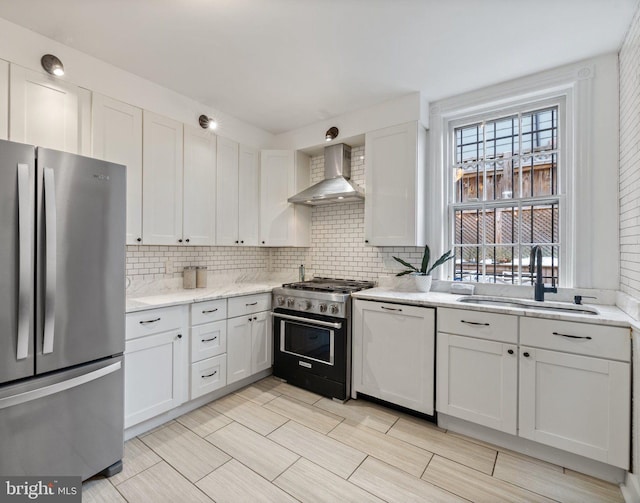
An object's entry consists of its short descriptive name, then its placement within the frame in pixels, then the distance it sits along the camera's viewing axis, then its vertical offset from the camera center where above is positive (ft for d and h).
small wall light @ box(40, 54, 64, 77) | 7.06 +4.17
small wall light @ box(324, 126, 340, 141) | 11.39 +4.26
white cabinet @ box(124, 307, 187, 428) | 7.25 -2.76
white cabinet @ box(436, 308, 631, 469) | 6.03 -2.76
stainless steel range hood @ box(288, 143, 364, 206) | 10.89 +2.35
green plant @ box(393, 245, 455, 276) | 9.67 -0.37
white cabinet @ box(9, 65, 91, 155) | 6.65 +3.11
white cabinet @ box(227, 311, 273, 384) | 9.67 -3.06
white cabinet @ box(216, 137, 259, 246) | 10.93 +2.03
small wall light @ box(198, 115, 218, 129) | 10.23 +4.19
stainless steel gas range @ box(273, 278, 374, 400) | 9.38 -2.69
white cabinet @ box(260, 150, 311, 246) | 12.31 +2.13
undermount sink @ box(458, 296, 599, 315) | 7.38 -1.35
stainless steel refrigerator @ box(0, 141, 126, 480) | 5.03 -1.10
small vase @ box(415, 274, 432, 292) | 9.73 -0.96
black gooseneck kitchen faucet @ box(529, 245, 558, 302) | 7.89 -0.83
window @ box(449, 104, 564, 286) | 8.97 +1.69
